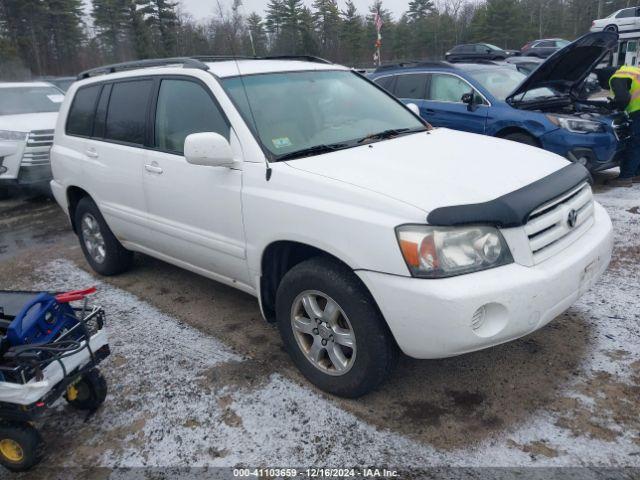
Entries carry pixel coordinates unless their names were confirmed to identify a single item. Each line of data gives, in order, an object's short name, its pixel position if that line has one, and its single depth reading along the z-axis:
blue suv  6.35
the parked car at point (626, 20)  16.88
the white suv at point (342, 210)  2.40
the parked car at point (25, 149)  7.96
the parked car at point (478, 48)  25.64
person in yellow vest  6.68
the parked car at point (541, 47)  26.56
